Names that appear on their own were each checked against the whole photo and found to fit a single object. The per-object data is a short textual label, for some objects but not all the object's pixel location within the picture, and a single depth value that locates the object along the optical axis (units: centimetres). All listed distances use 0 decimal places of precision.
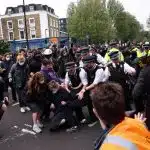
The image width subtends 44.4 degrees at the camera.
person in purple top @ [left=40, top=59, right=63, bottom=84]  428
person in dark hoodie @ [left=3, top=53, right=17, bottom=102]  686
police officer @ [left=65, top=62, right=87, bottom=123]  398
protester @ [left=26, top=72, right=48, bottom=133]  395
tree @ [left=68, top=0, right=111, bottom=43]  2380
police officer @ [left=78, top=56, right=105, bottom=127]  388
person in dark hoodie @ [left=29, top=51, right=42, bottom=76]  474
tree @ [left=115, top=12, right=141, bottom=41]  3366
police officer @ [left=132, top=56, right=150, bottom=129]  265
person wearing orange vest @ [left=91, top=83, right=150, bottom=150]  107
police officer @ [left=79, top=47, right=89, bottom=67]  564
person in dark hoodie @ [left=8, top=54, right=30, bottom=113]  505
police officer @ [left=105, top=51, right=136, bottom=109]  375
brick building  4008
